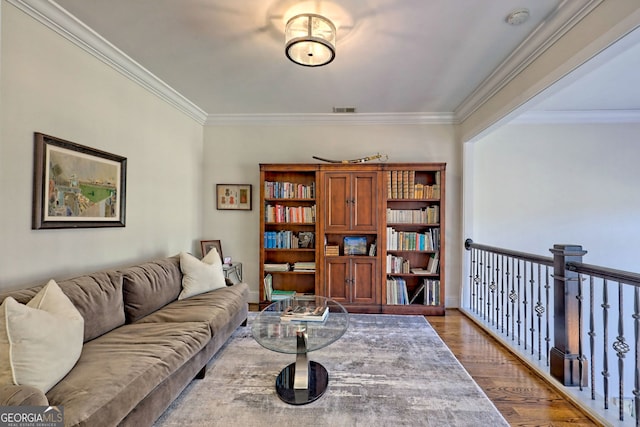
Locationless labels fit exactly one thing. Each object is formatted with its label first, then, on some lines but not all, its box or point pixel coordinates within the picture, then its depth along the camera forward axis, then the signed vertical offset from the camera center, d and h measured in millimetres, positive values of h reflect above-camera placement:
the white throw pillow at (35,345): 1257 -611
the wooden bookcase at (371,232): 3627 -183
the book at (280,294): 3742 -1011
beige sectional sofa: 1263 -781
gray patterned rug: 1728 -1196
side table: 3588 -707
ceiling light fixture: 1978 +1249
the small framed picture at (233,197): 4086 +276
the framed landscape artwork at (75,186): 1942 +224
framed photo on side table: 3801 -393
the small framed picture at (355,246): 3734 -367
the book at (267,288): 3817 -944
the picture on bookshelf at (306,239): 3883 -301
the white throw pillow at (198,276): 2756 -592
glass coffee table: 1867 -817
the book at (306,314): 2177 -754
